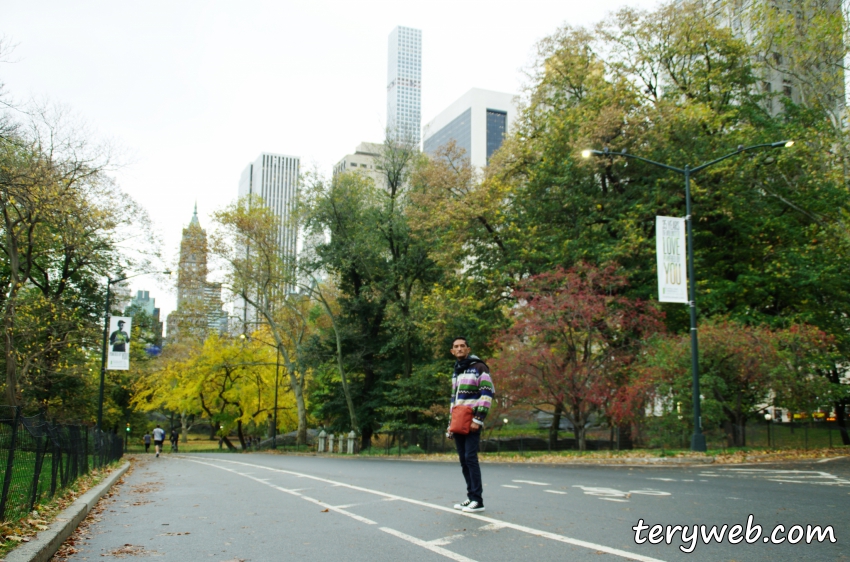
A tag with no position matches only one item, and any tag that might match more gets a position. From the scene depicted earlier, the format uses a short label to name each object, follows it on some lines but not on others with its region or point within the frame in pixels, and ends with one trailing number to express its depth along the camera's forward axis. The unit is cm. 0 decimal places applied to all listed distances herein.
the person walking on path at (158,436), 3631
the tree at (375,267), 3716
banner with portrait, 2736
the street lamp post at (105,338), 3011
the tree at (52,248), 1962
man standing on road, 768
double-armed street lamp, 1822
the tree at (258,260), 4103
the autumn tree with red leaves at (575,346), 2238
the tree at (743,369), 1941
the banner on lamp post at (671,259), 1858
